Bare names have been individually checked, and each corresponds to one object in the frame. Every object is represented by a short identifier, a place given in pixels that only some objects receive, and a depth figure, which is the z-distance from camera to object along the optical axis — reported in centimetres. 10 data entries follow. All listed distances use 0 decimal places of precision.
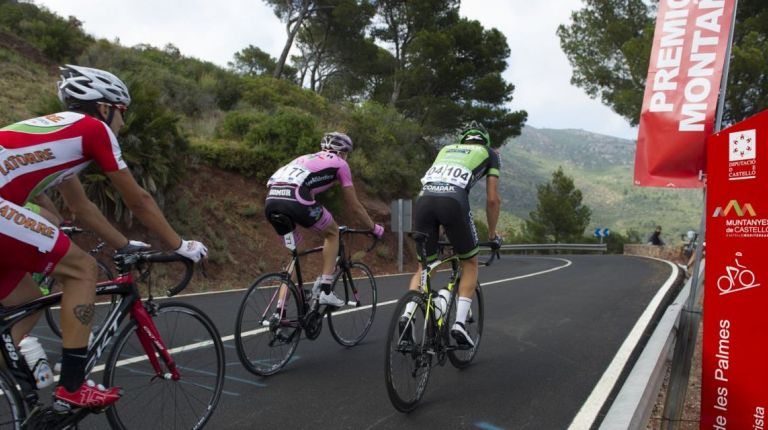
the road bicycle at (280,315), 457
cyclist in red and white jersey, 258
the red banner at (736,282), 336
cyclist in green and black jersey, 440
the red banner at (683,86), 461
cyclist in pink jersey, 484
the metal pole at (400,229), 1614
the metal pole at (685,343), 377
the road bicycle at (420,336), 375
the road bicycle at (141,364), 256
